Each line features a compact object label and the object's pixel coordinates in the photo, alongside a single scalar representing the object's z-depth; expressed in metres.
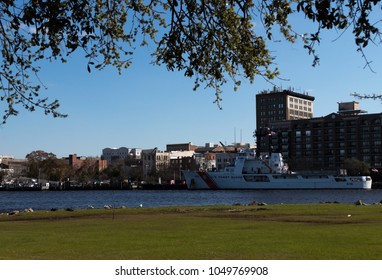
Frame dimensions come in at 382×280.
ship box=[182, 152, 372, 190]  127.88
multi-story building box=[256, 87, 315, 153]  137.88
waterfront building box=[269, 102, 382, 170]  166.75
